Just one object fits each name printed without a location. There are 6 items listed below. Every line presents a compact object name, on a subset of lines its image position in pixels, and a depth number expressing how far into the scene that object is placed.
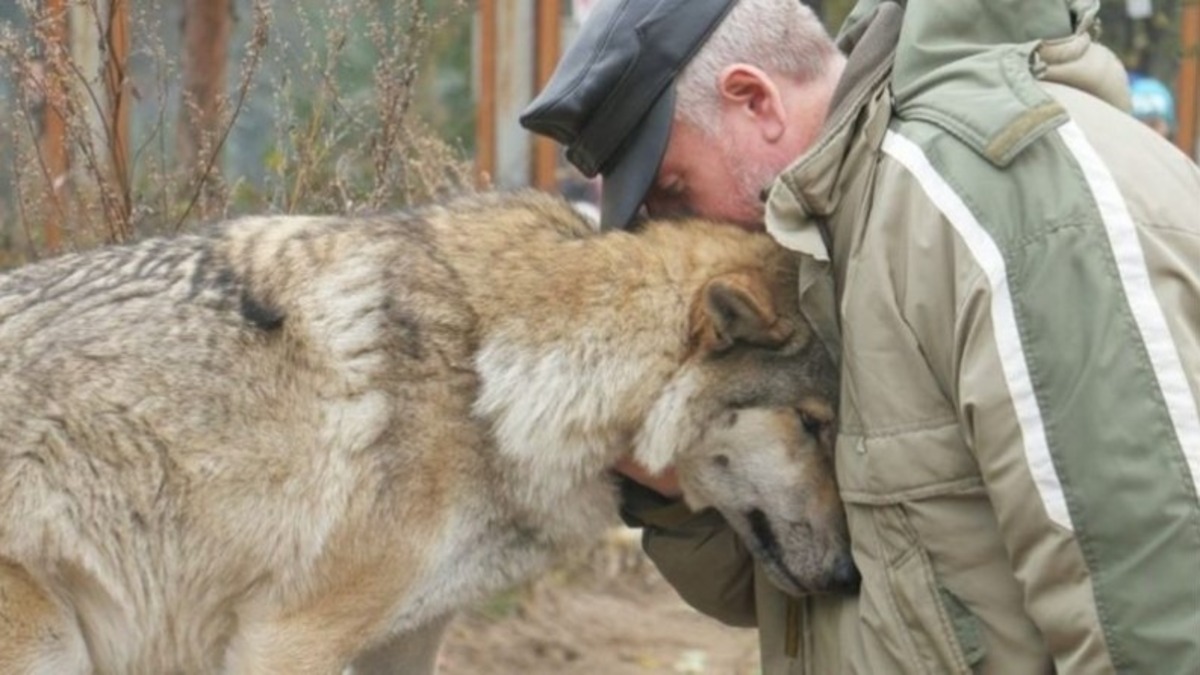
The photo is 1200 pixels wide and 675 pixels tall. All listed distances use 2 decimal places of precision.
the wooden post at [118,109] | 10.33
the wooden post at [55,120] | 10.23
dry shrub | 10.45
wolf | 7.94
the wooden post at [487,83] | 17.25
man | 6.37
